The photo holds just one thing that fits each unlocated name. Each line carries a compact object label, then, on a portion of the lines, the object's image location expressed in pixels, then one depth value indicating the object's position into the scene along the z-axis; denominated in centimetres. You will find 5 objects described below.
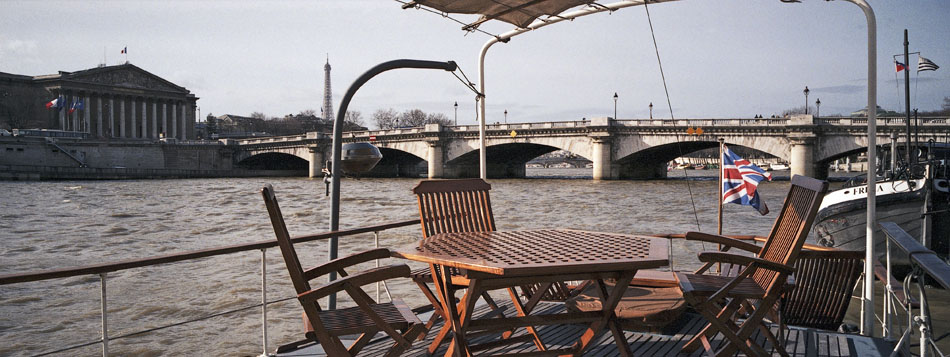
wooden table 290
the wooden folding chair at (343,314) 288
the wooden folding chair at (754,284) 320
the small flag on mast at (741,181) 695
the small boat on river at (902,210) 1138
